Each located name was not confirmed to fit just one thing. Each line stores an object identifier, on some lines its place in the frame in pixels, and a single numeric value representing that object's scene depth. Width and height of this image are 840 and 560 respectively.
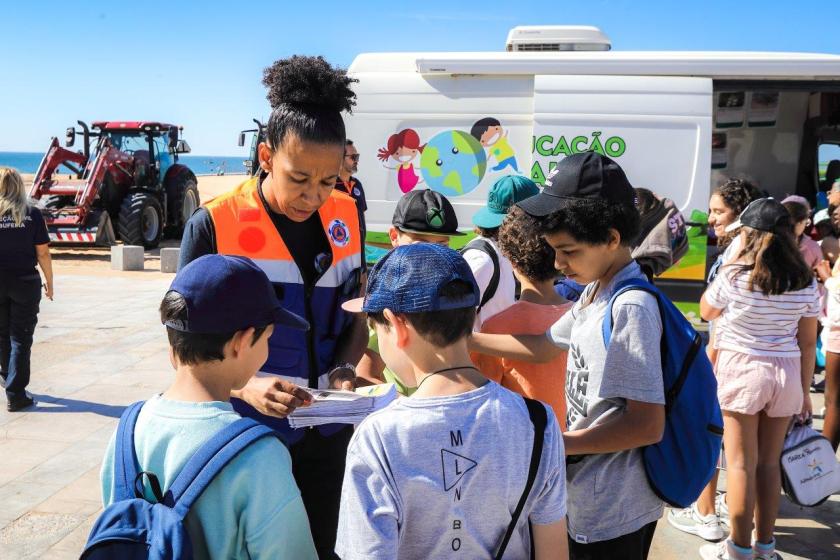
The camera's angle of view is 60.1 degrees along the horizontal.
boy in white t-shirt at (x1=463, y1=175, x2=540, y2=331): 2.93
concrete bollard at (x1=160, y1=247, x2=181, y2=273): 13.19
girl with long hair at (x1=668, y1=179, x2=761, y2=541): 3.84
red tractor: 14.80
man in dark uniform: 5.07
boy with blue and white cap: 1.45
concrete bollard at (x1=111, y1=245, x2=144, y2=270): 13.38
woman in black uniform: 5.72
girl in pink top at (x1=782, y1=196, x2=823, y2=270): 4.60
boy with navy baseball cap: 1.47
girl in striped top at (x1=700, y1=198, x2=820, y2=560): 3.41
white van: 6.22
